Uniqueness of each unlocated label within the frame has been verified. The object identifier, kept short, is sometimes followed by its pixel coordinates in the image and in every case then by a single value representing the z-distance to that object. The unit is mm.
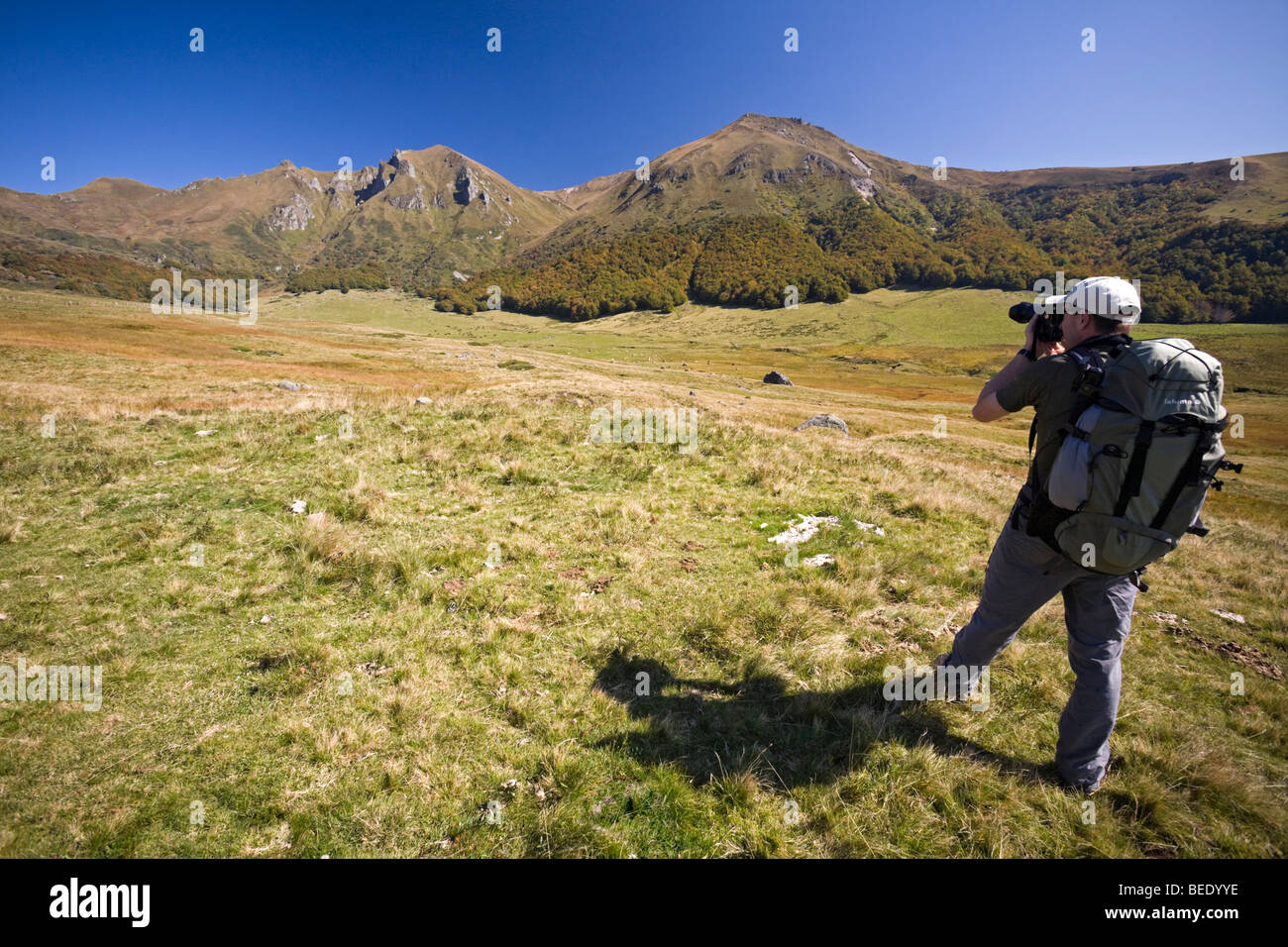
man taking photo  4234
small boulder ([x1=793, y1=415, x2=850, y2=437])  31609
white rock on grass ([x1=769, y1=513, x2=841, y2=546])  9906
